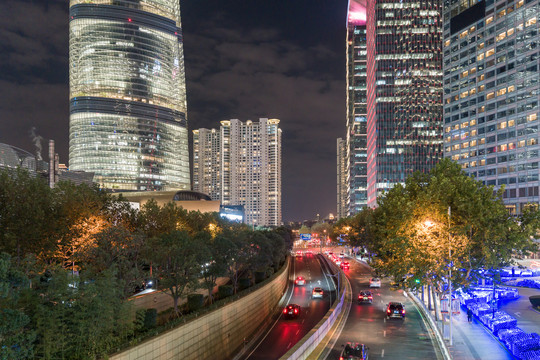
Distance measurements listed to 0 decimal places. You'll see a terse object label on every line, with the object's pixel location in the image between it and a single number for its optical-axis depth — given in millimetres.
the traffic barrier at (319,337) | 27969
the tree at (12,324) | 18875
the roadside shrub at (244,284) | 63188
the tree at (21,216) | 36062
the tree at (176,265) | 39969
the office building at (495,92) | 112000
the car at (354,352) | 27438
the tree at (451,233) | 36625
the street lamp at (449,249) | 35750
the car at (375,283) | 67562
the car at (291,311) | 55094
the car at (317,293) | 67125
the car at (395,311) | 43250
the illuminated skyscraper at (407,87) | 188875
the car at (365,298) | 52938
